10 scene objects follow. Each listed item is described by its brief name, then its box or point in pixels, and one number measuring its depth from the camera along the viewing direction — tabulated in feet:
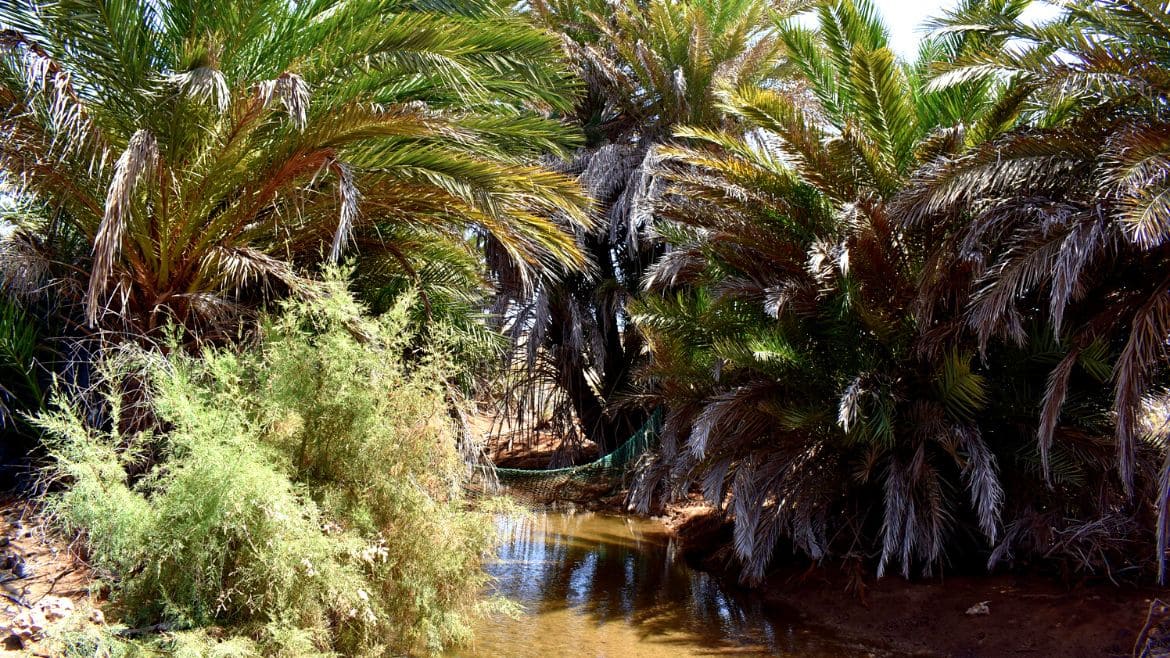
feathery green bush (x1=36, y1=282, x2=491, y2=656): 14.92
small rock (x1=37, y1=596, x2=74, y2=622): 16.12
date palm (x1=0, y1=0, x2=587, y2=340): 18.85
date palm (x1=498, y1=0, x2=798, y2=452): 43.91
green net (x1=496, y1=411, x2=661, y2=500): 44.19
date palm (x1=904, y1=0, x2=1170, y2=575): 18.45
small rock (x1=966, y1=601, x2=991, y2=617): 22.56
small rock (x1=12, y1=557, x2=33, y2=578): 17.76
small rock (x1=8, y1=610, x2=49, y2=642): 15.14
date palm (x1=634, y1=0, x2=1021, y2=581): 24.04
